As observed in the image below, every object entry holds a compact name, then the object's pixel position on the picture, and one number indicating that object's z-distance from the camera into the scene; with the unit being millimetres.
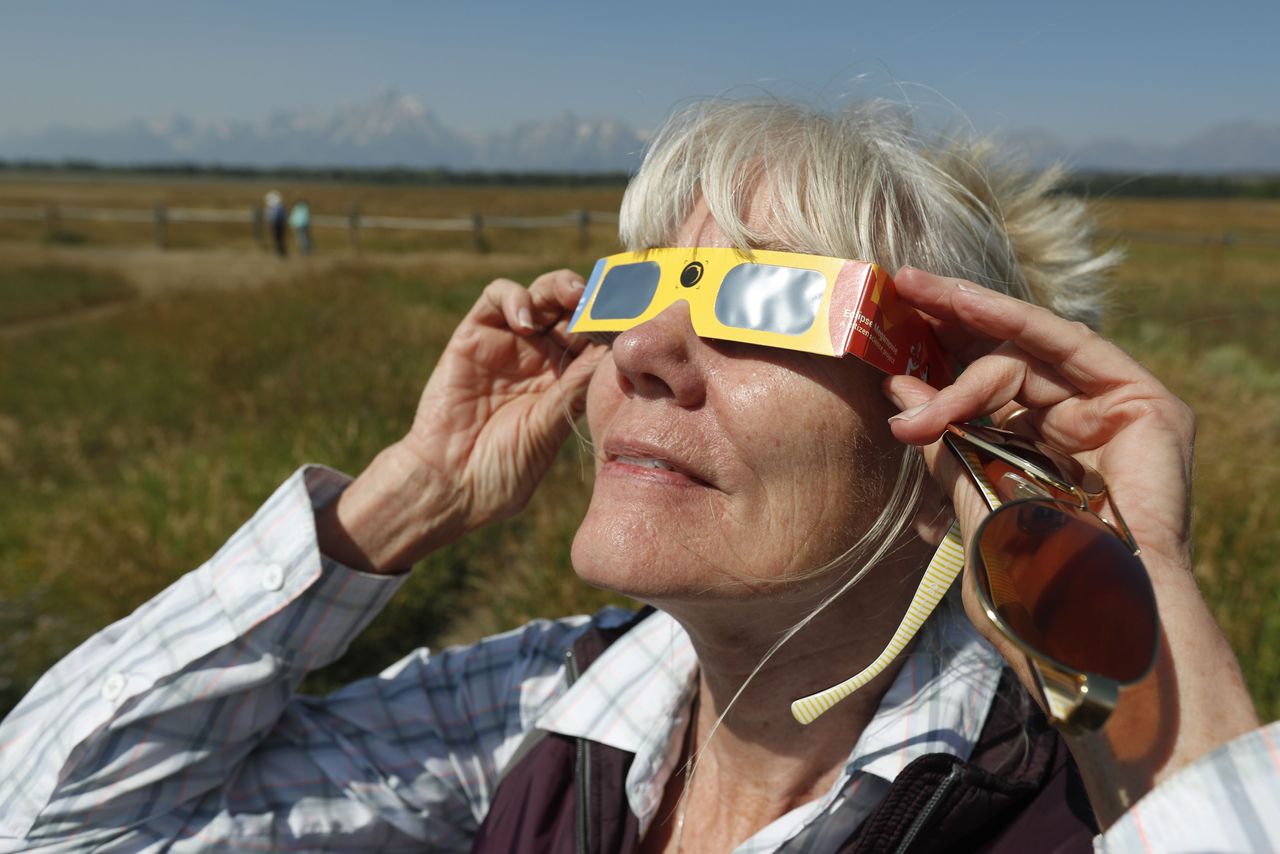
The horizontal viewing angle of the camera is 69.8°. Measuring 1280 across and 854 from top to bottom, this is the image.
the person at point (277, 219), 23781
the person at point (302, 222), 23266
